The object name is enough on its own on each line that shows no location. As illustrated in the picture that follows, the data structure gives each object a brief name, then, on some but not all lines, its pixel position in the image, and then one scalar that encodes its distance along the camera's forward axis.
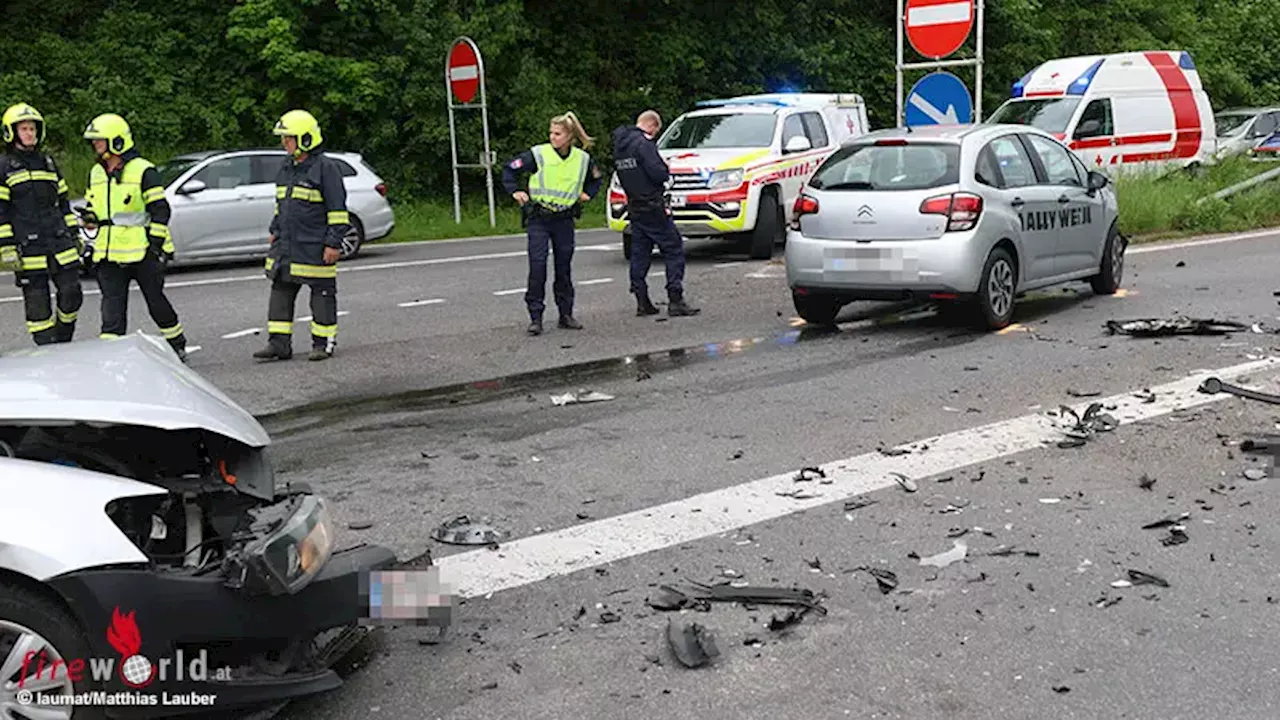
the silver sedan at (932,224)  9.91
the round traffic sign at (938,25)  13.38
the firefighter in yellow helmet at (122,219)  9.32
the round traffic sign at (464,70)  20.02
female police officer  10.69
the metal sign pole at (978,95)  14.00
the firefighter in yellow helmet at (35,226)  9.56
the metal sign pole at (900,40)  14.05
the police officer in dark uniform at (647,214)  11.43
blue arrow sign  13.30
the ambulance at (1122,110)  20.52
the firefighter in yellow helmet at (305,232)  9.73
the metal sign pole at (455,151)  20.94
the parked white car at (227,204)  16.33
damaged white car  3.35
